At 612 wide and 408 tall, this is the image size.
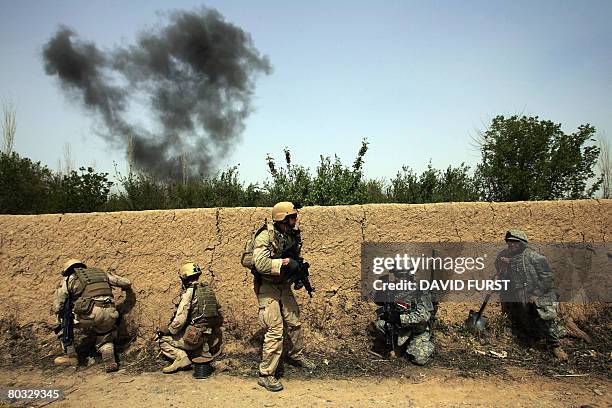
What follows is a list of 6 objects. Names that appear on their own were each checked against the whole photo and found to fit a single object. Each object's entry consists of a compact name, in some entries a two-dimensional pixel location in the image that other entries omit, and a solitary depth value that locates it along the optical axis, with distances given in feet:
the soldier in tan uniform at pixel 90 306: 15.92
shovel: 16.43
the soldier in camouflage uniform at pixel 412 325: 15.34
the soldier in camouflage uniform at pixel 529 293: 15.43
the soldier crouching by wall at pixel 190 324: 15.57
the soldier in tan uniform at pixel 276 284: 14.19
